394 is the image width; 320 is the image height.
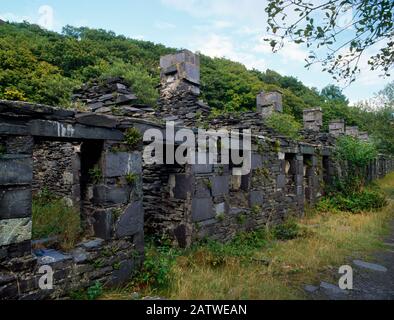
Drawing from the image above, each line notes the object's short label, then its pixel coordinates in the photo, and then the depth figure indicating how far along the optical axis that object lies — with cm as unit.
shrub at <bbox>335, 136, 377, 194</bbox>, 1344
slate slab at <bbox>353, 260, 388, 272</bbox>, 552
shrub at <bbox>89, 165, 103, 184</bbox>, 429
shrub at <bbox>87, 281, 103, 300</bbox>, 379
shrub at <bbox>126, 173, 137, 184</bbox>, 456
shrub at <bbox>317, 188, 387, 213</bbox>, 1073
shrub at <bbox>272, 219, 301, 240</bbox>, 745
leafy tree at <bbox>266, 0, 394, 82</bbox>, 403
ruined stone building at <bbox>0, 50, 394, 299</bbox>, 335
